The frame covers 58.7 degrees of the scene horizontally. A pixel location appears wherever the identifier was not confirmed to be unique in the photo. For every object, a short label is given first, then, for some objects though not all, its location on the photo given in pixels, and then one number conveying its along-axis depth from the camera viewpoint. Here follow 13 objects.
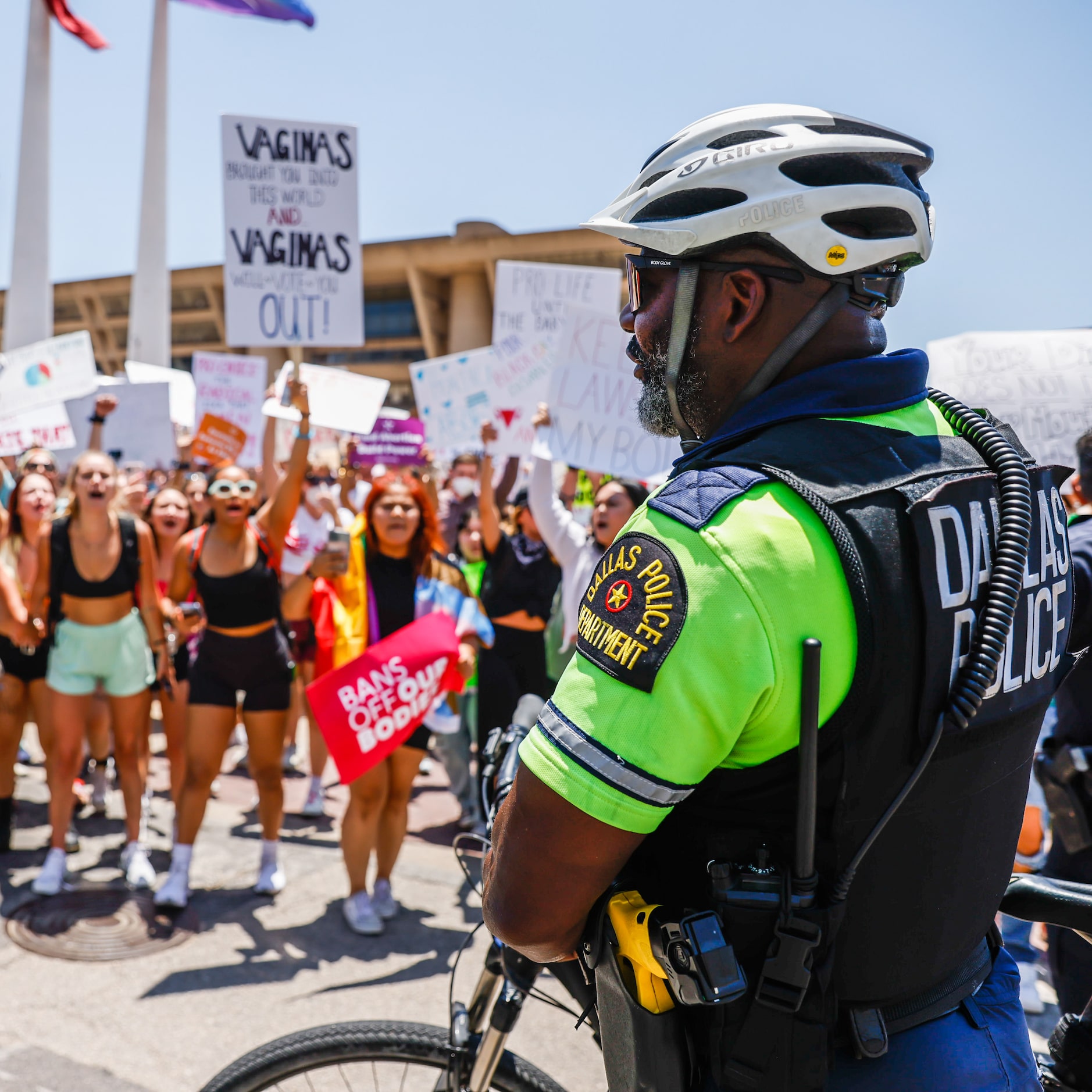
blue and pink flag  21.03
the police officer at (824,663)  1.12
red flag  21.80
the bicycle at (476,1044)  1.71
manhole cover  4.15
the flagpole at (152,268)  22.41
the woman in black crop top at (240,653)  4.73
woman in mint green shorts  4.96
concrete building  34.97
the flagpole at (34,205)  20.91
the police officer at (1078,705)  2.70
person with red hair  4.52
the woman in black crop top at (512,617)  5.96
